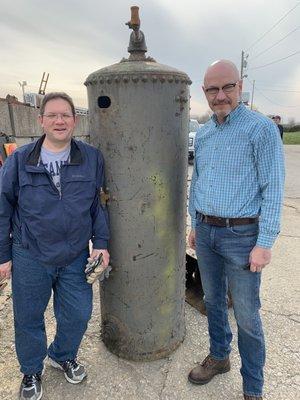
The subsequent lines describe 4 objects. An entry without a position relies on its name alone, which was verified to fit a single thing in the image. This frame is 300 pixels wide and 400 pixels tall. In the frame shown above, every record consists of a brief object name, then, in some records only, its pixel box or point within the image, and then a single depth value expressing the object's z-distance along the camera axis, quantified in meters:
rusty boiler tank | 2.21
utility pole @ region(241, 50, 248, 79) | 33.41
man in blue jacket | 2.04
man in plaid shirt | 1.91
